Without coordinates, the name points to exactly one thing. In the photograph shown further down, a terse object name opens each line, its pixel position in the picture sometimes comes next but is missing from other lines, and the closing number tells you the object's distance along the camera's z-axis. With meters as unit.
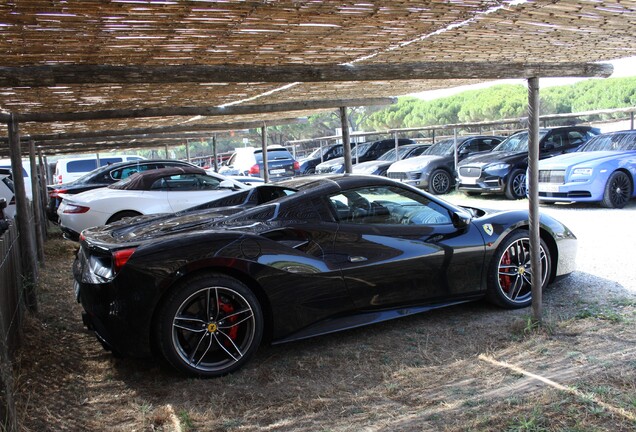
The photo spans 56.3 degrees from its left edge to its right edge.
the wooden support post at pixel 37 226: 9.16
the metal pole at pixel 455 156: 17.24
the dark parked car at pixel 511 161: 14.12
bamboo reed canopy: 3.89
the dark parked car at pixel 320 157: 24.08
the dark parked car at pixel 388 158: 19.52
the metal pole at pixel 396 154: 20.57
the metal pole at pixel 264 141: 12.28
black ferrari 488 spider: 4.15
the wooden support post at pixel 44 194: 12.87
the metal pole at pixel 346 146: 8.18
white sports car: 9.78
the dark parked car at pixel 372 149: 23.31
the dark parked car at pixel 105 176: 12.90
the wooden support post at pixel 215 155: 16.64
